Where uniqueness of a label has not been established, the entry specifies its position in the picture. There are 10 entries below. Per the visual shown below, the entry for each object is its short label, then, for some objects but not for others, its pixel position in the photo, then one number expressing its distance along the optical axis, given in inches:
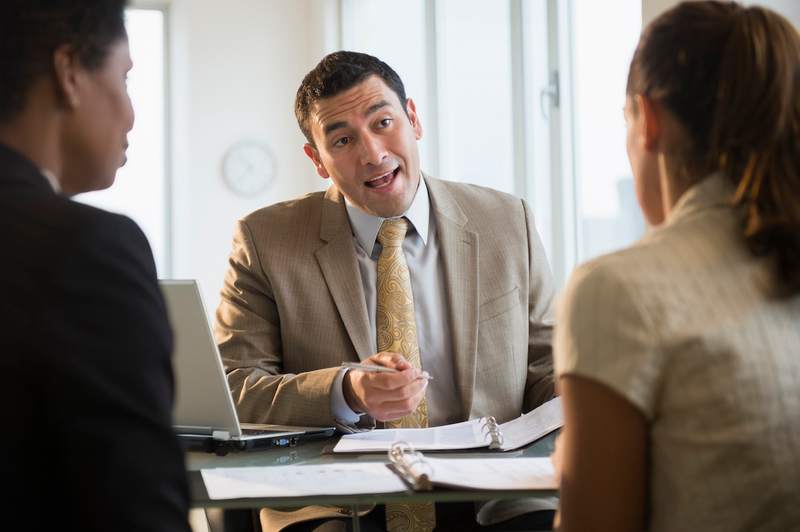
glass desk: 58.9
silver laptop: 75.1
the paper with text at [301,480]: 60.1
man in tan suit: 93.8
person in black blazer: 37.6
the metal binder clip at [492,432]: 72.7
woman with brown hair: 45.7
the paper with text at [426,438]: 73.4
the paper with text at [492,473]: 59.6
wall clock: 279.9
